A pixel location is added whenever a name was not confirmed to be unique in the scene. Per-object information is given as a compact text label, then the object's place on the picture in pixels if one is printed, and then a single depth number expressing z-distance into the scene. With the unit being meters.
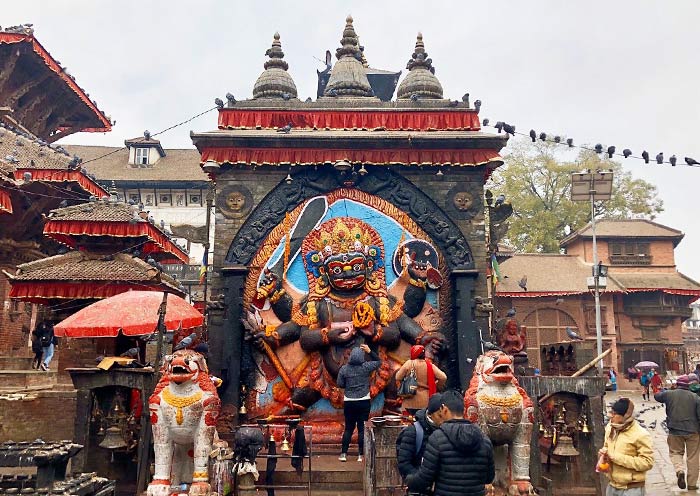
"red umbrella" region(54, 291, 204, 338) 8.14
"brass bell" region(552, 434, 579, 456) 8.45
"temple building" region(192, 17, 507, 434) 10.91
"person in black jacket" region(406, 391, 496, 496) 4.50
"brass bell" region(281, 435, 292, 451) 8.91
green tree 35.03
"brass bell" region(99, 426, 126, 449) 8.12
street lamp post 21.11
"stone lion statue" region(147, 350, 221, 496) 7.36
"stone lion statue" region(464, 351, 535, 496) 7.43
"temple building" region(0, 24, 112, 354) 17.14
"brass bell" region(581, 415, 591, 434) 8.54
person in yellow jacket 5.68
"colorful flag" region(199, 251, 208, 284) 13.28
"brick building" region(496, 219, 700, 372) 28.25
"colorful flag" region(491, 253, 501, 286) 13.00
